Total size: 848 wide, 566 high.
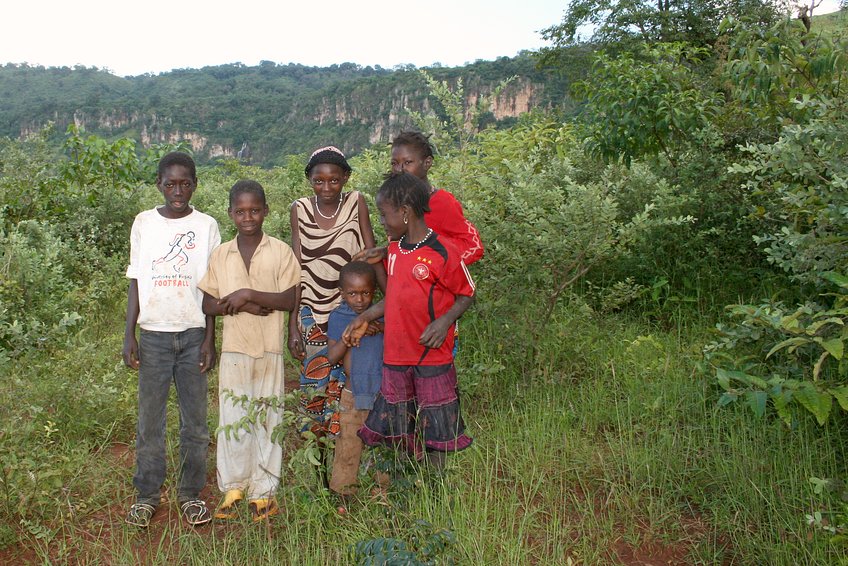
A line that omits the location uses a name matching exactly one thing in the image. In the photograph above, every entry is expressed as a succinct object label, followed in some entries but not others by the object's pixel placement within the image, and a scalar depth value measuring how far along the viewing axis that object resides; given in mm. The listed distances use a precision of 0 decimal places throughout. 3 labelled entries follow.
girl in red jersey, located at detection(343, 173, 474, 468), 2941
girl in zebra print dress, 3355
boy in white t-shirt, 3230
